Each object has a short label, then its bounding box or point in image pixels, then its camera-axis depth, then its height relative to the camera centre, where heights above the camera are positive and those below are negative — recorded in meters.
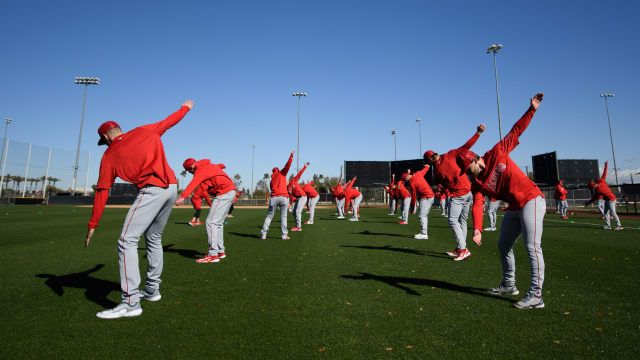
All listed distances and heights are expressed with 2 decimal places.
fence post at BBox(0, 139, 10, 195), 56.60 +9.68
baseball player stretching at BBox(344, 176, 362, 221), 18.30 +0.74
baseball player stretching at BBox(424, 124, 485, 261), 6.93 +0.42
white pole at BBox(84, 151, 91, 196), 72.78 +5.62
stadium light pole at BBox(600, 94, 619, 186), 50.14 +17.50
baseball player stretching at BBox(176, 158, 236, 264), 6.25 +0.26
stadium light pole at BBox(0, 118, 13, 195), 56.59 +10.46
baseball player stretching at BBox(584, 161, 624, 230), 12.31 +0.55
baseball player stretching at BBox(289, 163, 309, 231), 13.21 +0.35
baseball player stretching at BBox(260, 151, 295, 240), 9.21 +0.46
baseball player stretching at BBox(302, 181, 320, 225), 16.25 +0.70
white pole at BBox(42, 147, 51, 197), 57.05 +5.17
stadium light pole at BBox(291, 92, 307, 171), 50.56 +18.14
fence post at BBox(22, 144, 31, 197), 57.48 +5.75
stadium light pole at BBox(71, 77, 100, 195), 49.66 +19.47
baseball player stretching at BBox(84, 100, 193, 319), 3.48 +0.26
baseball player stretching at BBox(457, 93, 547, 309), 3.78 +0.11
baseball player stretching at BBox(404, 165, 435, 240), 9.88 +0.41
